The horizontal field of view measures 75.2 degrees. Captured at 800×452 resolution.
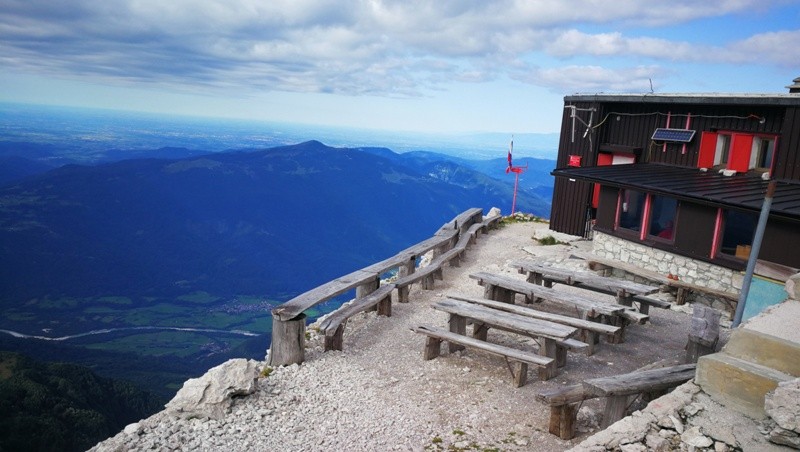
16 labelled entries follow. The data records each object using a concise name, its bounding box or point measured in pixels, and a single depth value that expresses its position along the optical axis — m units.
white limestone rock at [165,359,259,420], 6.49
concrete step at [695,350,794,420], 4.49
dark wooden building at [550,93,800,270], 12.23
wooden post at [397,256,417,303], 13.45
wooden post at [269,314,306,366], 8.06
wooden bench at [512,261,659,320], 10.21
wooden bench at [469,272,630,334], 8.83
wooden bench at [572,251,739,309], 12.02
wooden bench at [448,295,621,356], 8.12
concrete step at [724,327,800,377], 4.65
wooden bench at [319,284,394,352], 8.66
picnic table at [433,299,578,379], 7.55
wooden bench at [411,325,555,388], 7.20
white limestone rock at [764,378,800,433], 3.96
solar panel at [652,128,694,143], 15.66
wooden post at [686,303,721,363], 7.54
